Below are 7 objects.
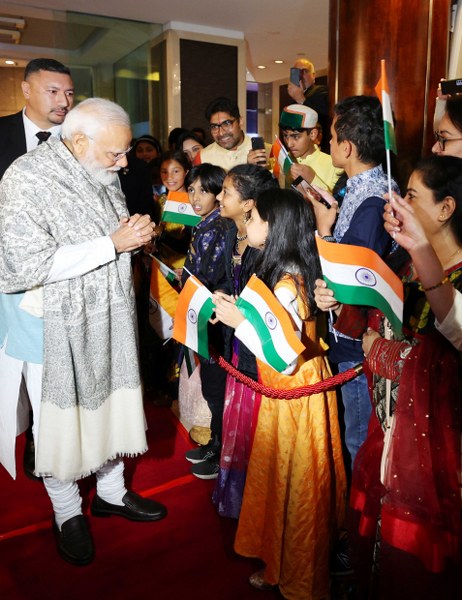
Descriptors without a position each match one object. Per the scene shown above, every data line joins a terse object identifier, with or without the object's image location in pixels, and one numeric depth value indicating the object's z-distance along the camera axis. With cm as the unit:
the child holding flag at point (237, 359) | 217
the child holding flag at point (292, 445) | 177
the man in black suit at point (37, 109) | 254
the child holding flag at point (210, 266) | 252
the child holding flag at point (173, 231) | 343
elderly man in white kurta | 184
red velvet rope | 180
